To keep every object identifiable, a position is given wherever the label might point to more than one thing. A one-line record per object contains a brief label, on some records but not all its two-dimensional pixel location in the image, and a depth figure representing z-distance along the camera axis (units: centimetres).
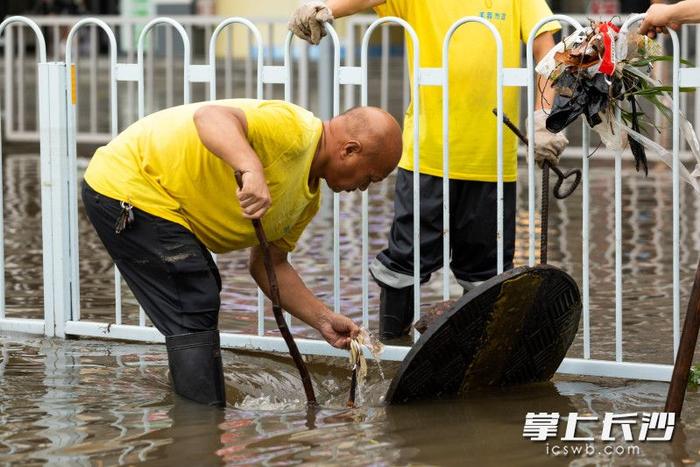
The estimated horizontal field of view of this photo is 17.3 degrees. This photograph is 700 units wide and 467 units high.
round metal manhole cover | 781
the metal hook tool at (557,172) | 873
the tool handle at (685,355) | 720
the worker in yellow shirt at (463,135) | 951
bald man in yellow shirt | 739
